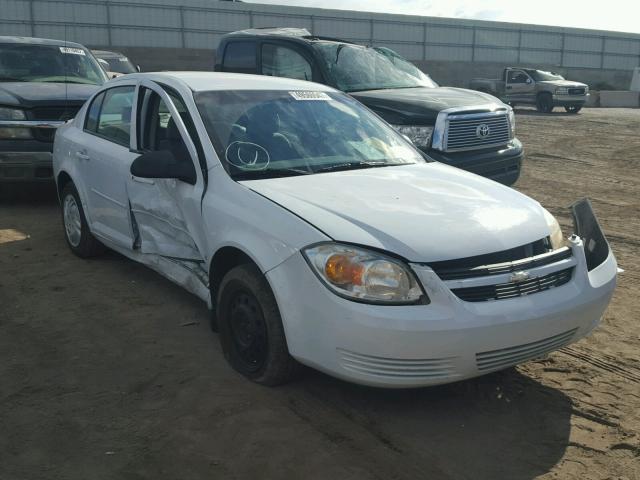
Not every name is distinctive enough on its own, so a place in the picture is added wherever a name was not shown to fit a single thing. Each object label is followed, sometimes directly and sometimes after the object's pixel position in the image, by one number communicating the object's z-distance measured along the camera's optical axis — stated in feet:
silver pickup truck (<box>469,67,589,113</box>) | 86.74
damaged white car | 11.10
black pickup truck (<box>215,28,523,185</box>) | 25.18
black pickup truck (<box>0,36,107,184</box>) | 26.89
